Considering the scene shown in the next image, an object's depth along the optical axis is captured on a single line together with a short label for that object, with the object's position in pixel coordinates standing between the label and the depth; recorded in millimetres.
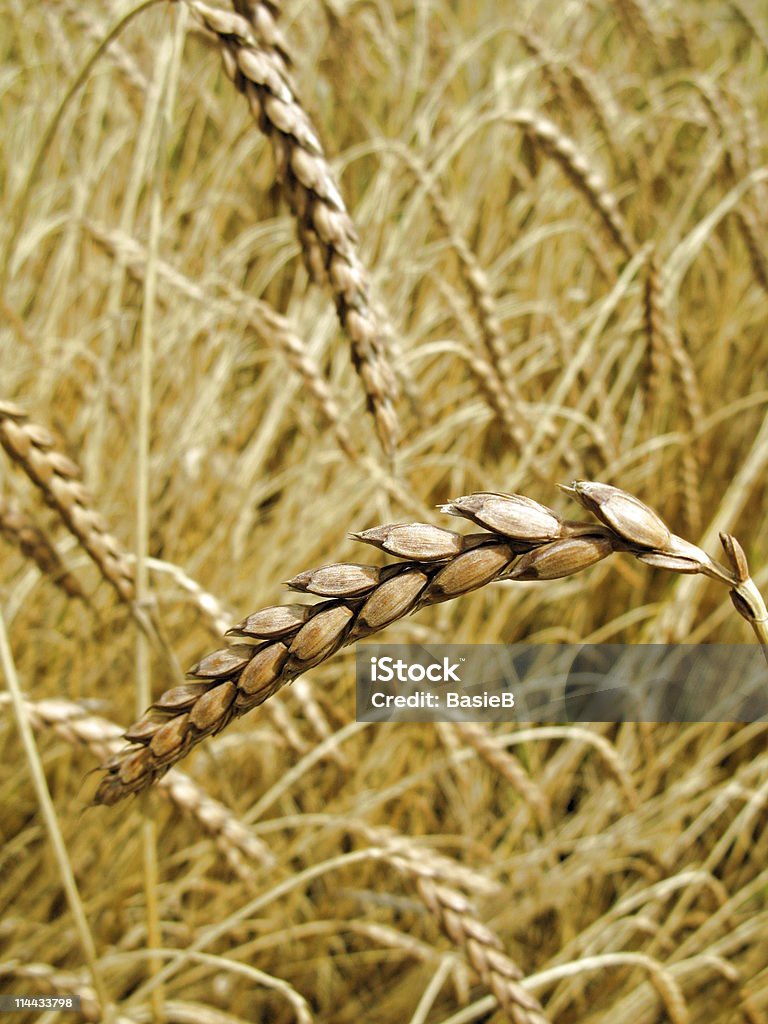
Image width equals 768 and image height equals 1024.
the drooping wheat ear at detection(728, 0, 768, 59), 775
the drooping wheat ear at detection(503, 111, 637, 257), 522
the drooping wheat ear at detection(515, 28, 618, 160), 625
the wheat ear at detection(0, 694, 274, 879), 348
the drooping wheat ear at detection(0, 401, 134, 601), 333
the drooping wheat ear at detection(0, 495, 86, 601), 363
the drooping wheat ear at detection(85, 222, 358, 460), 465
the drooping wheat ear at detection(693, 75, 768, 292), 604
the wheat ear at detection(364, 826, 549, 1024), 350
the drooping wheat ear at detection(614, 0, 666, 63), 717
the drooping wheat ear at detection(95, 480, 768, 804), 260
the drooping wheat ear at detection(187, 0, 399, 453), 312
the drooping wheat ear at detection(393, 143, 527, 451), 501
